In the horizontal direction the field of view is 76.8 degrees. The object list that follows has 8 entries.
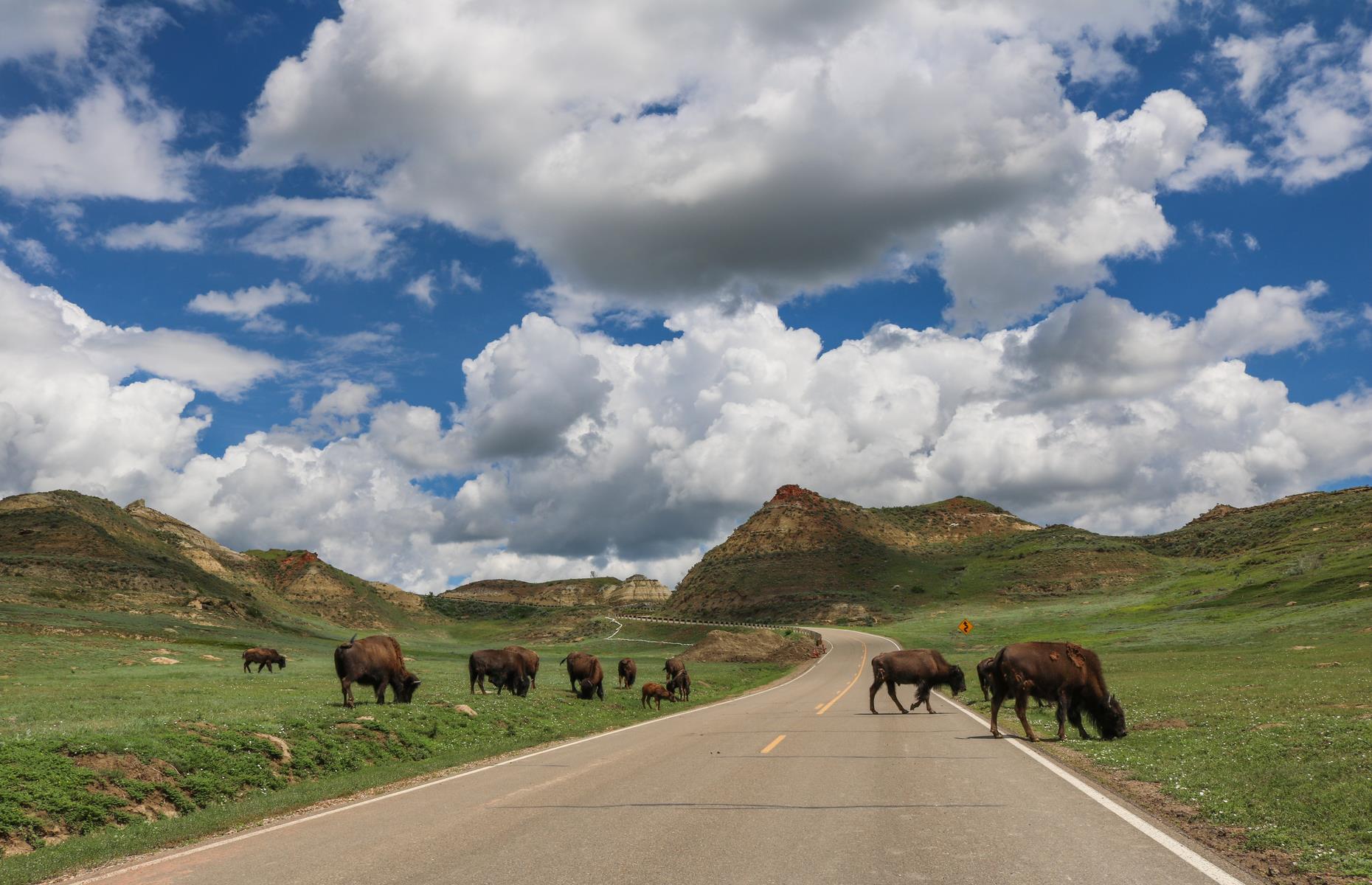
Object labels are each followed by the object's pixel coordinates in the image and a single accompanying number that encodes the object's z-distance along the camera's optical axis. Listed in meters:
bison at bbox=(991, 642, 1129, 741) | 18.42
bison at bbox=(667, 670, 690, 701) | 36.56
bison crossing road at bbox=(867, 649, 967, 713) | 28.05
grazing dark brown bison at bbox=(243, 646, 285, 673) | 48.59
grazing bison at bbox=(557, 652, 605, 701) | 34.69
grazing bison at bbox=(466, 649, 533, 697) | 34.28
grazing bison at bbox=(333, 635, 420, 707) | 26.05
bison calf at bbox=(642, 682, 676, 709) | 33.66
